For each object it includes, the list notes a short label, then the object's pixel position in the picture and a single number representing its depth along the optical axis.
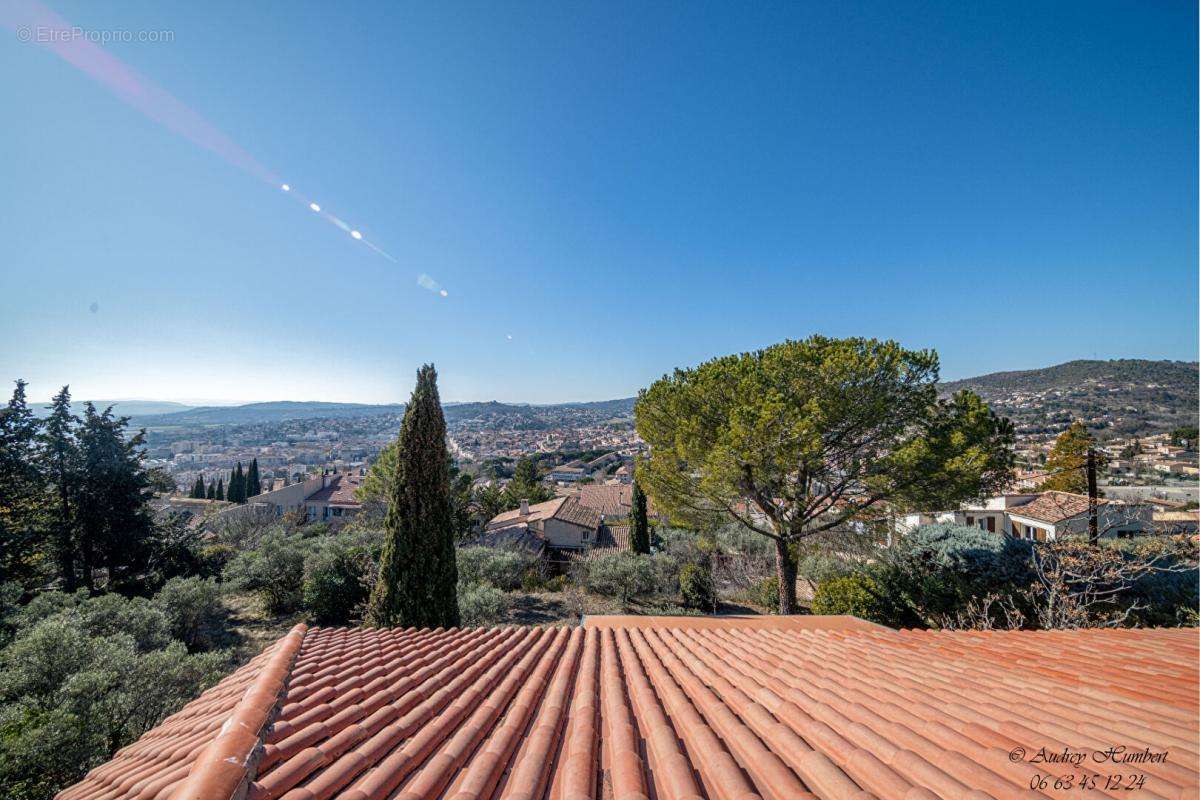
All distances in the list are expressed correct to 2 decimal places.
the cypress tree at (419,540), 11.30
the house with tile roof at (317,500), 37.56
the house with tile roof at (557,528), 26.52
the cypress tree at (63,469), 16.69
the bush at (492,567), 16.78
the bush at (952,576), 12.12
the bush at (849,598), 11.68
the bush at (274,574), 15.55
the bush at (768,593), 14.37
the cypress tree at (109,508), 17.34
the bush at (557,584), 18.20
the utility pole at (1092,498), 13.51
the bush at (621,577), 16.17
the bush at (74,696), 5.37
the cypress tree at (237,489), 46.00
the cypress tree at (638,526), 22.08
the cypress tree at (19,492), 13.88
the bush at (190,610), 12.20
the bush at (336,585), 14.27
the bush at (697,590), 15.44
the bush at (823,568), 14.80
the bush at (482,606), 12.85
